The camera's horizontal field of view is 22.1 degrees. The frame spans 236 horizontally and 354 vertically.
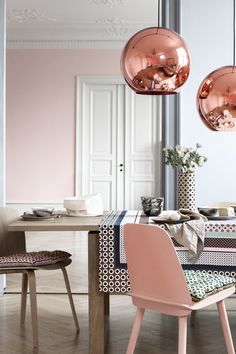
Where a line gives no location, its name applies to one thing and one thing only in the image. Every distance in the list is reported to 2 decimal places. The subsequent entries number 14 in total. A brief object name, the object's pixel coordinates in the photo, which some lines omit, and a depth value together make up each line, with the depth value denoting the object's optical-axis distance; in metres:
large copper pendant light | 2.61
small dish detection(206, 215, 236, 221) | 3.15
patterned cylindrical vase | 3.61
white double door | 9.11
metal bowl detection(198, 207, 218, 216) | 3.27
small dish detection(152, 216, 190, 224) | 2.98
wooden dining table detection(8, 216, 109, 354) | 2.97
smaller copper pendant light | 2.83
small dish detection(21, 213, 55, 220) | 3.20
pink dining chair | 2.32
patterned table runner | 2.96
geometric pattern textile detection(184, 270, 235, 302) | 2.42
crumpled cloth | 2.89
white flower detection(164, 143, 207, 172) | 3.62
